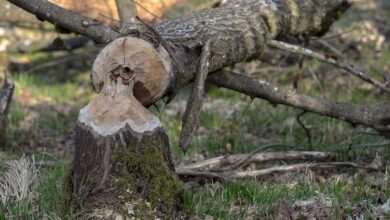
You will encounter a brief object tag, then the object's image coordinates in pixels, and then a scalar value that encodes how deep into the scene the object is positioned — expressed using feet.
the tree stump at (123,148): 13.83
